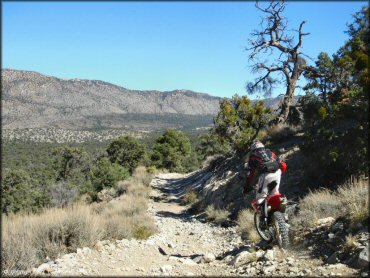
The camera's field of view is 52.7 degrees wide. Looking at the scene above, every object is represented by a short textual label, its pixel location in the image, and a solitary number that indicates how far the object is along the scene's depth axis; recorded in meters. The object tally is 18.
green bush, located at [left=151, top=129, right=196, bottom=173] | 44.44
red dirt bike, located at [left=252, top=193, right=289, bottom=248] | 6.83
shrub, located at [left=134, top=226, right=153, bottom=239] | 9.77
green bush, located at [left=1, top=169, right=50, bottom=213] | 34.28
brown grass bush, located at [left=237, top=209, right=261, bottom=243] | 9.10
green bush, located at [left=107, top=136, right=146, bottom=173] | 45.38
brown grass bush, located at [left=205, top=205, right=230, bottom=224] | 12.95
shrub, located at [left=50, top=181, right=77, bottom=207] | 26.11
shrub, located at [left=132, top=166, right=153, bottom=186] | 26.83
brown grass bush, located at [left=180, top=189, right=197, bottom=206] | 19.09
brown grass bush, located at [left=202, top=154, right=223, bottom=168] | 24.44
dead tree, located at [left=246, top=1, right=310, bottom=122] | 19.66
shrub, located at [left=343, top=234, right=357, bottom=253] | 5.90
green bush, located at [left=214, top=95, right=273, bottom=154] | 20.79
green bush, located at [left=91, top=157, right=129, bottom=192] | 28.86
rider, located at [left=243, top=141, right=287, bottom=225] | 7.05
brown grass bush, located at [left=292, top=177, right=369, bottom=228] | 6.71
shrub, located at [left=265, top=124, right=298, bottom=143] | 17.45
